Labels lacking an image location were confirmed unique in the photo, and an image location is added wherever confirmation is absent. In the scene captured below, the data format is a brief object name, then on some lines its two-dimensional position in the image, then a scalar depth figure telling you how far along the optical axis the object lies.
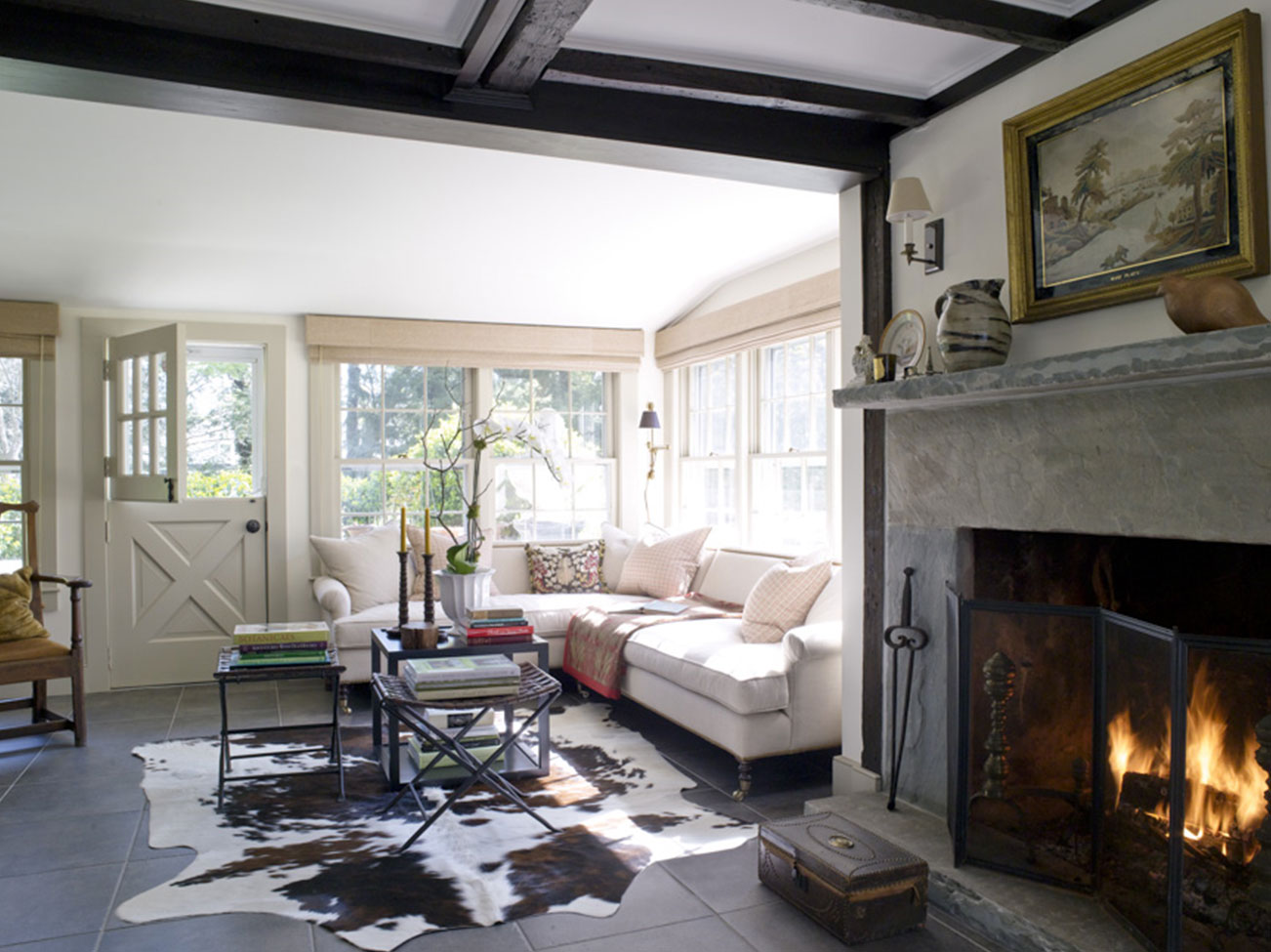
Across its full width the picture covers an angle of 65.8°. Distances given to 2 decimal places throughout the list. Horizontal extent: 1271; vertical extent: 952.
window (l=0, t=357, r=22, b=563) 5.32
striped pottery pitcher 2.62
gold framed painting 2.09
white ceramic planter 4.02
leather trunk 2.49
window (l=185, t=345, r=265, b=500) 5.79
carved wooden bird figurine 1.99
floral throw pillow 5.94
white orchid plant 4.02
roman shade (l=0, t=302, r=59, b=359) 5.19
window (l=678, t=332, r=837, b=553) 5.07
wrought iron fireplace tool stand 3.02
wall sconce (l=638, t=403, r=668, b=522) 6.20
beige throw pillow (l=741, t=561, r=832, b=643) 4.12
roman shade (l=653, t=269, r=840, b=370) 4.78
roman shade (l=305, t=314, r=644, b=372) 5.89
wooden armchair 4.18
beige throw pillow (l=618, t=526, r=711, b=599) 5.56
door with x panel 5.21
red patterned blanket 4.71
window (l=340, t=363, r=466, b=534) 6.07
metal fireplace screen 2.00
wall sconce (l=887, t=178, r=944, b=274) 2.90
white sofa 3.62
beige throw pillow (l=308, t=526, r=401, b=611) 5.43
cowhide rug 2.68
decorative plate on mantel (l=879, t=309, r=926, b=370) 2.97
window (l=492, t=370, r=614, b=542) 6.43
